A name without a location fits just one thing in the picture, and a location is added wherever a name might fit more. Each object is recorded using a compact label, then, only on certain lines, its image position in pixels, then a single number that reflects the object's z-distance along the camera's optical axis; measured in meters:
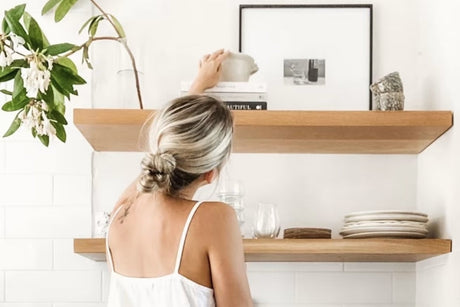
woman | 1.96
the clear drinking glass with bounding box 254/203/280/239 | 2.67
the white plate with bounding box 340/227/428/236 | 2.60
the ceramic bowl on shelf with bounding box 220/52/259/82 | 2.69
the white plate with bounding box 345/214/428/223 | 2.61
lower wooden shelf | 2.53
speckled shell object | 2.63
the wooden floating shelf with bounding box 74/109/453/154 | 2.57
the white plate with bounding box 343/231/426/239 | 2.60
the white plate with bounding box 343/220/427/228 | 2.60
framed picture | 2.93
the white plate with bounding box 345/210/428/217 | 2.61
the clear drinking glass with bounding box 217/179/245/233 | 2.73
